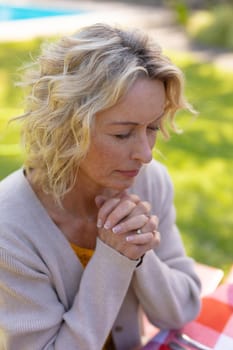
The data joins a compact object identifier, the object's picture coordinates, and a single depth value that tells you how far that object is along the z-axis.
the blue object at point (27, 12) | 13.58
